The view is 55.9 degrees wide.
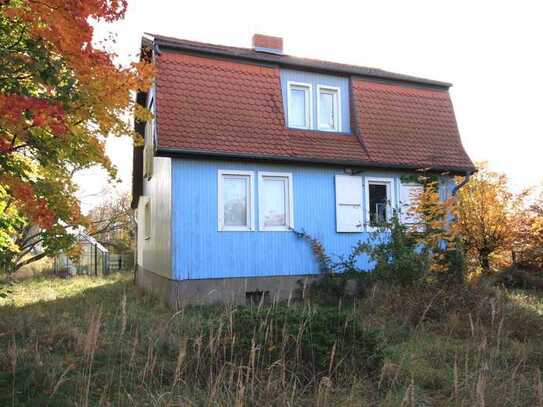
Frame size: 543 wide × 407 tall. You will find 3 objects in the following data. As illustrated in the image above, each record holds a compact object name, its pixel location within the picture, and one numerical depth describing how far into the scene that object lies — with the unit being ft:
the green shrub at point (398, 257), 31.22
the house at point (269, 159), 35.81
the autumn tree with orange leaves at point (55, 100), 17.51
